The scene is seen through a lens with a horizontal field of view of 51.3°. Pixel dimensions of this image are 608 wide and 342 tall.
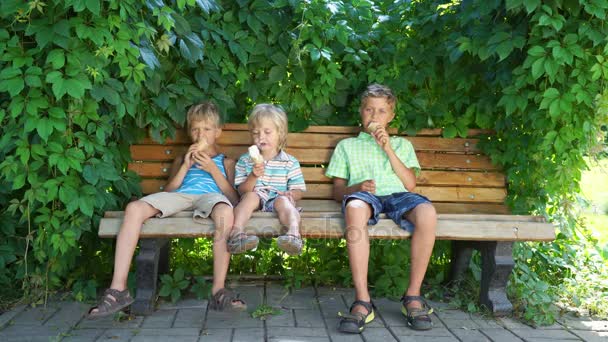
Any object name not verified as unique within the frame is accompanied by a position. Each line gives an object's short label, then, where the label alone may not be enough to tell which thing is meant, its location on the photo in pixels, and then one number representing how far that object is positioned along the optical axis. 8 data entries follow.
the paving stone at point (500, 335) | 3.16
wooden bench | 3.40
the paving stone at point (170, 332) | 3.15
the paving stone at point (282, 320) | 3.32
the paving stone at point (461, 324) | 3.34
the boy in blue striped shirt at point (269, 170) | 3.56
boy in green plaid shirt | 3.30
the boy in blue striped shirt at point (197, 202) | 3.23
